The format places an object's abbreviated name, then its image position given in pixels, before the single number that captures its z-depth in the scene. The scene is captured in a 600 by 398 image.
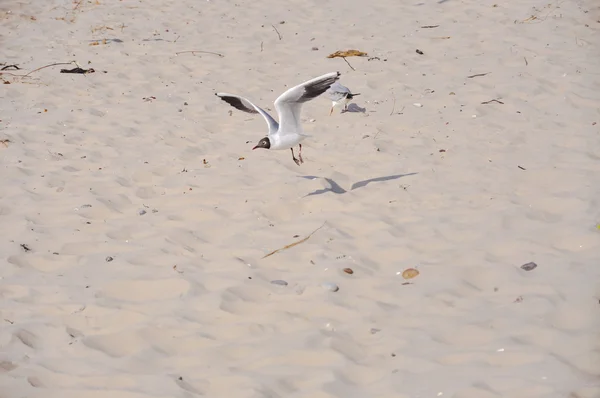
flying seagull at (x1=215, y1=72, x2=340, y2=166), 9.37
